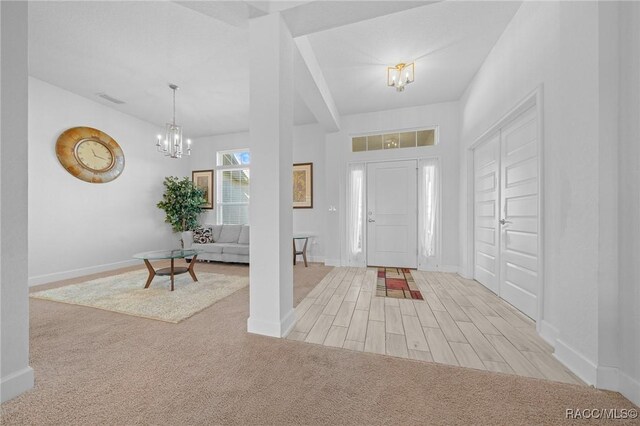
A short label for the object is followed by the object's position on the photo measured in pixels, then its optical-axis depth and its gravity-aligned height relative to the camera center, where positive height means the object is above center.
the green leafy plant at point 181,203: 5.20 +0.22
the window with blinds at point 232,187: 5.86 +0.68
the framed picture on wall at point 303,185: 5.22 +0.64
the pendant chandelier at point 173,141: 3.62 +1.15
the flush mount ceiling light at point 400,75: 3.02 +1.87
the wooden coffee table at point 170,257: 3.05 -0.60
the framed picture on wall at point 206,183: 5.97 +0.78
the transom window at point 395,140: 4.34 +1.44
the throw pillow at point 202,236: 5.28 -0.53
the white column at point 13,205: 1.21 +0.04
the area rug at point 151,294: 2.43 -1.03
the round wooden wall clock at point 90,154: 3.76 +1.03
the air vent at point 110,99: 3.91 +2.01
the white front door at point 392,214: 4.35 -0.01
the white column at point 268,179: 1.89 +0.29
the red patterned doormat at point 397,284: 2.97 -1.05
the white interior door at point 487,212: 2.86 +0.02
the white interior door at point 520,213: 2.14 +0.01
